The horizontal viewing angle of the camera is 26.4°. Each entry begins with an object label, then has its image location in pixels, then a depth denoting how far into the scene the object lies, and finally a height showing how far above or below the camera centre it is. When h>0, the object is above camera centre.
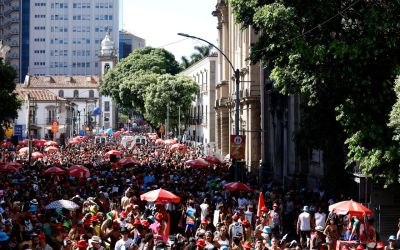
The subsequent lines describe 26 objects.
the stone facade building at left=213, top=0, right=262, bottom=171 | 48.94 +2.73
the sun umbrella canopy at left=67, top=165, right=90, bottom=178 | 33.06 -1.56
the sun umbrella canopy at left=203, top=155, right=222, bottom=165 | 42.56 -1.42
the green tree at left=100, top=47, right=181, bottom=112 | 96.54 +7.12
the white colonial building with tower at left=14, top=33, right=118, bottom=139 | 114.06 +4.92
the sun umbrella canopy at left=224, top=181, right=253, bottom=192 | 26.92 -1.74
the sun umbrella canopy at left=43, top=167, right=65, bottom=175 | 33.28 -1.54
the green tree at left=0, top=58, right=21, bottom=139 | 37.75 +1.56
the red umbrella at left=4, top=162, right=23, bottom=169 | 35.78 -1.41
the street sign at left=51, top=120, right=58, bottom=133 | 72.06 +0.39
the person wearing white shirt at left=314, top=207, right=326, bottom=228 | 21.66 -2.22
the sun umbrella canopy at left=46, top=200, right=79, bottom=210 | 21.39 -1.85
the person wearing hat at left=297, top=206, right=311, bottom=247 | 21.66 -2.42
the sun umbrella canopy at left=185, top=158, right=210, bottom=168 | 38.94 -1.43
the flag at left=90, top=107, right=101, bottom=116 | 122.88 +2.93
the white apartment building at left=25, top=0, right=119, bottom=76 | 167.12 +19.51
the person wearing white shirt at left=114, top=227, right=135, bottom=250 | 16.09 -2.10
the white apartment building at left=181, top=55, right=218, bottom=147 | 75.88 +2.61
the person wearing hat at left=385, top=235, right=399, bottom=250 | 16.44 -2.16
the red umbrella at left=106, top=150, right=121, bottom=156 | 47.22 -1.18
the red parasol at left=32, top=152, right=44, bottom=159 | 48.55 -1.35
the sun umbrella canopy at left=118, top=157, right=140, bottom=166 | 41.07 -1.46
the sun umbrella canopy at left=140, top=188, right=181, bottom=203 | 22.79 -1.74
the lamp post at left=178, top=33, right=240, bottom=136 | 29.64 +1.48
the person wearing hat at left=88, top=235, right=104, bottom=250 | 14.87 -1.97
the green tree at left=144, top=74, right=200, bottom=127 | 83.12 +3.62
